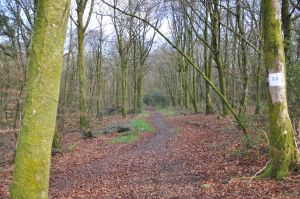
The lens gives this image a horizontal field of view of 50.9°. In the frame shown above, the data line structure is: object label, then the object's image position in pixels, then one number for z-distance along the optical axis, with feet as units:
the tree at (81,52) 59.31
